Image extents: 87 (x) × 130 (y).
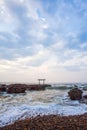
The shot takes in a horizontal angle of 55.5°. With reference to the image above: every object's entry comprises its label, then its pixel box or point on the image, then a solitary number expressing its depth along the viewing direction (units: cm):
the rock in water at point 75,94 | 968
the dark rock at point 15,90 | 1501
